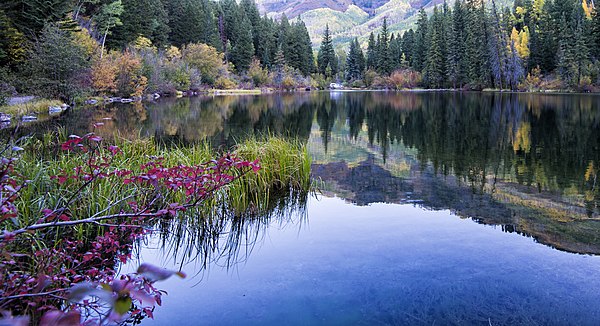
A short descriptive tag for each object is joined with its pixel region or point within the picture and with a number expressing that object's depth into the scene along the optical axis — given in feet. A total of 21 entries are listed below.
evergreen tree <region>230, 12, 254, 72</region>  241.96
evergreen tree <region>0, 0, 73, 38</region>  94.63
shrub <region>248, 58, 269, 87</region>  224.33
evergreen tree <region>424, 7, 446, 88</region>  218.38
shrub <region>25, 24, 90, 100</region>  83.10
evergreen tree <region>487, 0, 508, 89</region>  182.60
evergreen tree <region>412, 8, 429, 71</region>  238.48
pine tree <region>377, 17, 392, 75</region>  257.34
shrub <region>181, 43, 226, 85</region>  182.05
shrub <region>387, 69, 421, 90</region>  237.04
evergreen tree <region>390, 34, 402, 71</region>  258.37
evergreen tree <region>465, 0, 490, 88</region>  195.52
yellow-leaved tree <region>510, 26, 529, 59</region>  191.01
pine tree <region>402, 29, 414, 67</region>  267.74
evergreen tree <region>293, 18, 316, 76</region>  268.62
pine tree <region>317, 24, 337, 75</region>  297.33
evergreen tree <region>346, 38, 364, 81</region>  295.07
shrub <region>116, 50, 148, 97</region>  117.80
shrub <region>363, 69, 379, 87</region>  260.42
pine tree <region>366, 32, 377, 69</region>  278.05
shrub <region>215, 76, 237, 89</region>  195.10
